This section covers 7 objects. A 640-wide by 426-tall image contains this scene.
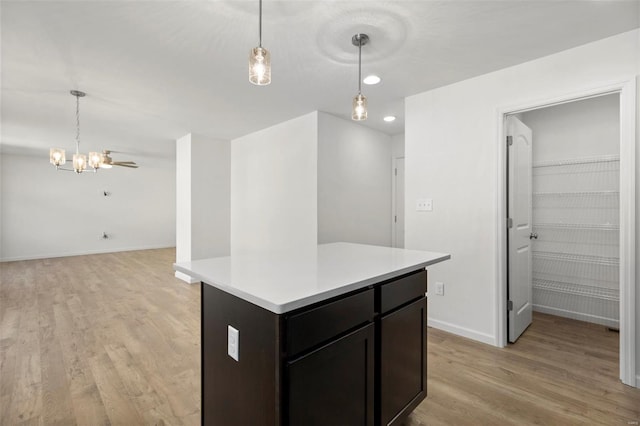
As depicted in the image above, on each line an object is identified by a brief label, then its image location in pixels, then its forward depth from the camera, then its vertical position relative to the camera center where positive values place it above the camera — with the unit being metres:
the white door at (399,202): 4.93 +0.19
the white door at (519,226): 2.76 -0.12
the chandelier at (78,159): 3.93 +0.70
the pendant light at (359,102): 2.06 +0.77
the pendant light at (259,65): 1.50 +0.75
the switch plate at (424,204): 3.15 +0.10
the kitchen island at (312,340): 1.08 -0.54
